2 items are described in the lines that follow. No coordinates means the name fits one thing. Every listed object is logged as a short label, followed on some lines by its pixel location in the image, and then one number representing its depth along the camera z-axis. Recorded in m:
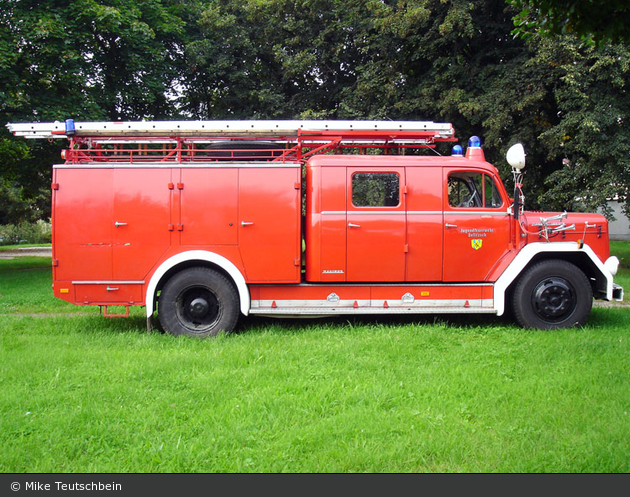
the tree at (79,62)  12.65
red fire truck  6.84
